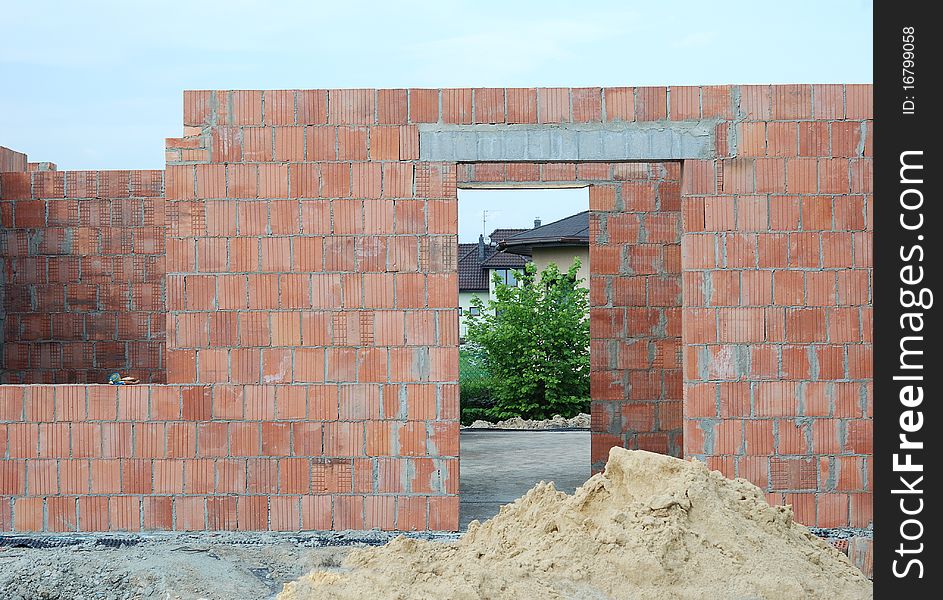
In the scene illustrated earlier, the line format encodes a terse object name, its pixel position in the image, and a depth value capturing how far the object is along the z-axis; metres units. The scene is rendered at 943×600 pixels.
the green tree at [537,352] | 17.41
